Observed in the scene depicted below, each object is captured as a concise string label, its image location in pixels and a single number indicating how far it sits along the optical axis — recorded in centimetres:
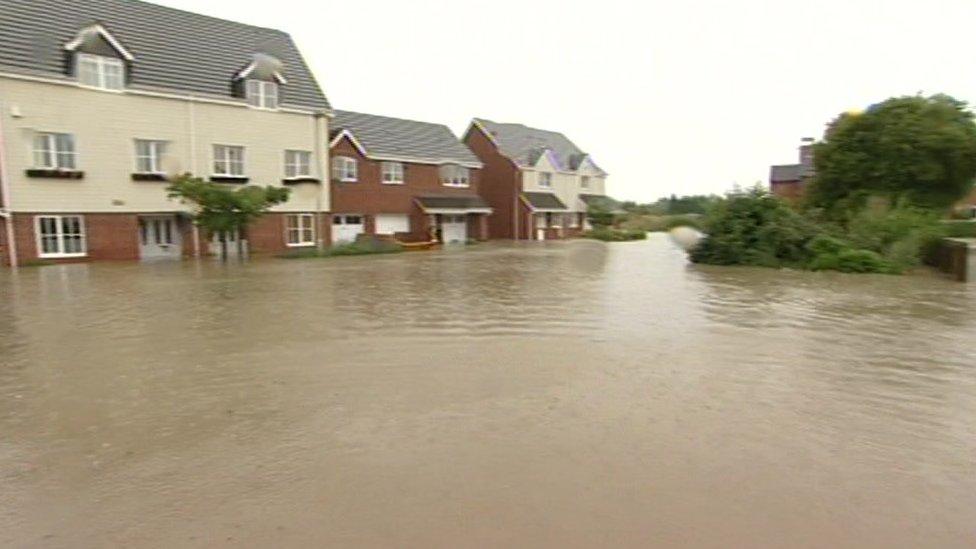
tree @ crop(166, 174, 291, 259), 2377
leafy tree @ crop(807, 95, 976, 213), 2784
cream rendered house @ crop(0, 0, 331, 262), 2259
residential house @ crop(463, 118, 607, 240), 4559
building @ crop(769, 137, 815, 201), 5484
